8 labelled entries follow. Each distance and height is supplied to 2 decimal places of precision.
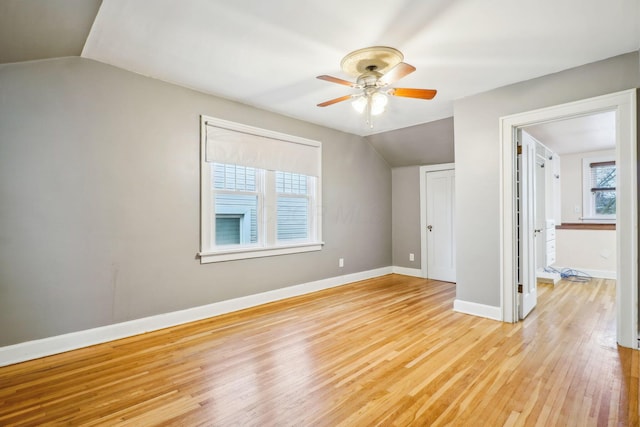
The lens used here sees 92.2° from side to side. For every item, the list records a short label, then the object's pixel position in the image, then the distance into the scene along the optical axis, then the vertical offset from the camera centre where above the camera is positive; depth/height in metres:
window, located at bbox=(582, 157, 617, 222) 5.88 +0.47
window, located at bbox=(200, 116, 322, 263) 3.54 +0.30
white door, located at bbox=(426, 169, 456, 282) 5.24 -0.19
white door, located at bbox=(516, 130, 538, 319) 3.33 -0.14
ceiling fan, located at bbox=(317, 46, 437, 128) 2.43 +1.18
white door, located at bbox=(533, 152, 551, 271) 5.04 +0.01
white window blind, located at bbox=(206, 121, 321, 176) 3.56 +0.84
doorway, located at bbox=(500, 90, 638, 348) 2.54 +0.09
